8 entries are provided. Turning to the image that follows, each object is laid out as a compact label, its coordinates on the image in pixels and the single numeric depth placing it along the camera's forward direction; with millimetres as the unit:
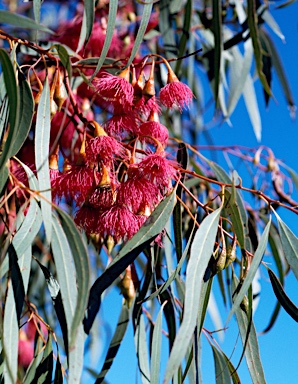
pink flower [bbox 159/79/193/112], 844
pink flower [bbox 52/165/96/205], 796
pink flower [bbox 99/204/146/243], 781
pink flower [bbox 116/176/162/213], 789
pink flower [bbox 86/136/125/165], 794
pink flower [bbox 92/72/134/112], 816
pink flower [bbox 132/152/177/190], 792
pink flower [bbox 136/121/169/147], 828
